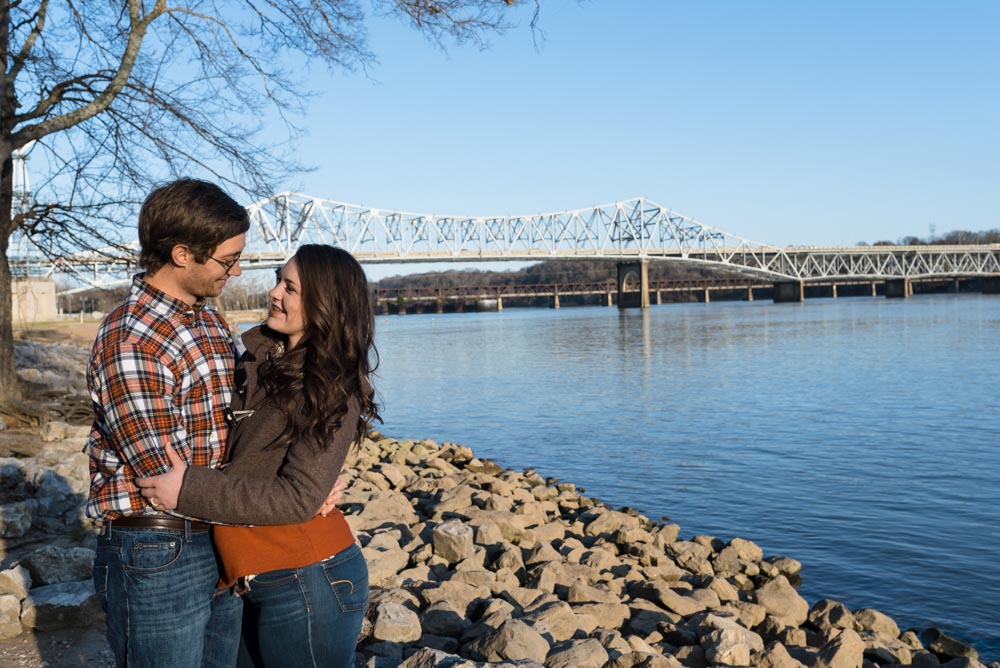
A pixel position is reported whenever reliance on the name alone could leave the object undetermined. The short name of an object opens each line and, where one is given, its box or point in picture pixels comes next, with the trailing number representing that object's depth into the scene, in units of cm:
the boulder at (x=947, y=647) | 568
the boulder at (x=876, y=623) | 595
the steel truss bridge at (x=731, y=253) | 9381
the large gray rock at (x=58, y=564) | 423
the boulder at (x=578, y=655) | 402
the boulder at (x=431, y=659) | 319
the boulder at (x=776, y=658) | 486
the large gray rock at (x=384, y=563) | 523
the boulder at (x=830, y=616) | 589
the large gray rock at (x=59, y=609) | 380
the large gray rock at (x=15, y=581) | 399
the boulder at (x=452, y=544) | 593
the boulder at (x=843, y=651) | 507
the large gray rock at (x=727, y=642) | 474
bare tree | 764
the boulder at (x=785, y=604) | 605
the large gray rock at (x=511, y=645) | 393
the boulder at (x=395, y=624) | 403
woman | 191
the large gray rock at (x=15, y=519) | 509
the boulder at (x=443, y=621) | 456
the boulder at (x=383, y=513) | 686
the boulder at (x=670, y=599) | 574
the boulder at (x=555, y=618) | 474
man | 192
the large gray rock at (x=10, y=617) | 374
